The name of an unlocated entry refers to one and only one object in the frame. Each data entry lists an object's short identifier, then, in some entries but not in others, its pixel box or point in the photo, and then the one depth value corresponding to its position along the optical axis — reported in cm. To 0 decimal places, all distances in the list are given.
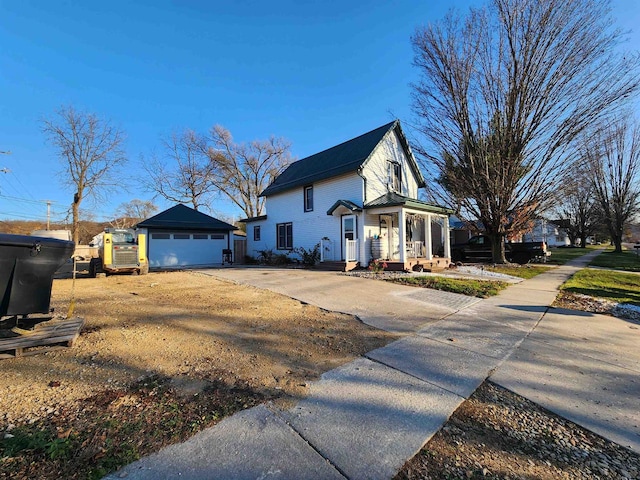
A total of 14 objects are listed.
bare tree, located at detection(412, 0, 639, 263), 1451
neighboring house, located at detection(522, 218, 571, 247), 5064
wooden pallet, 328
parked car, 1831
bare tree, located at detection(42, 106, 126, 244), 2309
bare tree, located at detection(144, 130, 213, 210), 3183
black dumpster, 333
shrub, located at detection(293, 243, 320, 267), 1582
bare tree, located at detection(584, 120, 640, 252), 2556
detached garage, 1724
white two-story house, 1411
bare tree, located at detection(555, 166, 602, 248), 3485
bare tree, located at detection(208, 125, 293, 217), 3262
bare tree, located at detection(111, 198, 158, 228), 5278
